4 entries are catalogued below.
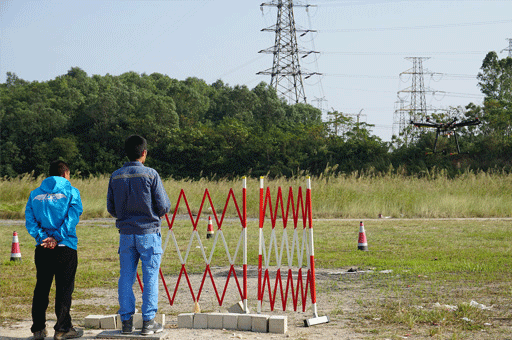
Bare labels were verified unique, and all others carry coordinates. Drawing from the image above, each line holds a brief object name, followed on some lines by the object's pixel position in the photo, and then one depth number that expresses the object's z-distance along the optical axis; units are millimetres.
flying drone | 44938
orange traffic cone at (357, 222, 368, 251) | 13656
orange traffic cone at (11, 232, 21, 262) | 12242
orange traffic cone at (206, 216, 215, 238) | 16342
